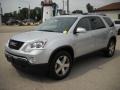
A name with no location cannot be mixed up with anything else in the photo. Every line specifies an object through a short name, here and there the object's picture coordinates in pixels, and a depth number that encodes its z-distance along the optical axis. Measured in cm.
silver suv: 260
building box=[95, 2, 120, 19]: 2079
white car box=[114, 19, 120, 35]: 963
